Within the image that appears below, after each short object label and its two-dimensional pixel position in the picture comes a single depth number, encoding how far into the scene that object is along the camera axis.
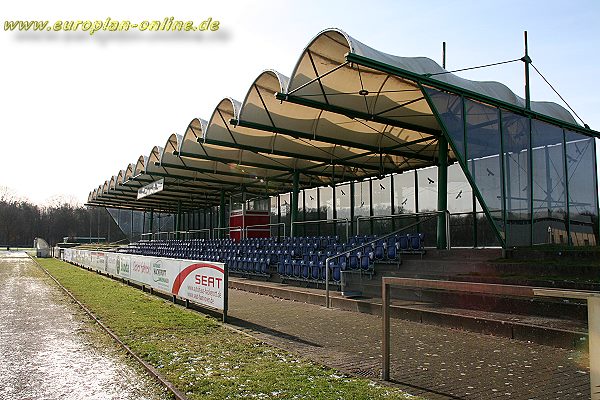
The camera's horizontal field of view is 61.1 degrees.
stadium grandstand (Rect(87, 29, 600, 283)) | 13.51
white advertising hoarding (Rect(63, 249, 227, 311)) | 11.53
